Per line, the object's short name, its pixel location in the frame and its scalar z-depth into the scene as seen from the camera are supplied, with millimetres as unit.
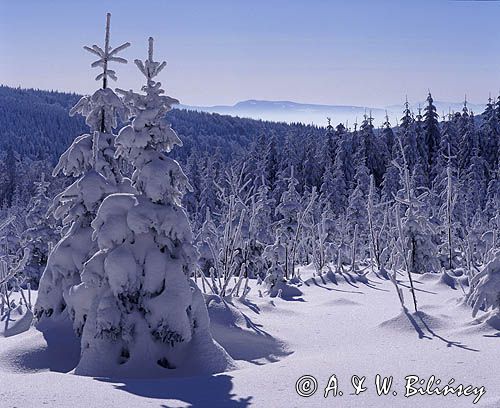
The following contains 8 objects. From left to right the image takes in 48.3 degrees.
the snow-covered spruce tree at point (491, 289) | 10453
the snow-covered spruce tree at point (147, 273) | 9195
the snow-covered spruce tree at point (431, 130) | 79188
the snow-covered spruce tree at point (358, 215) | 45625
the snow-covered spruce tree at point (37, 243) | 27341
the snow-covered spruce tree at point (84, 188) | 11609
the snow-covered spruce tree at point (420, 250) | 31703
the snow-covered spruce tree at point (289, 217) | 29938
